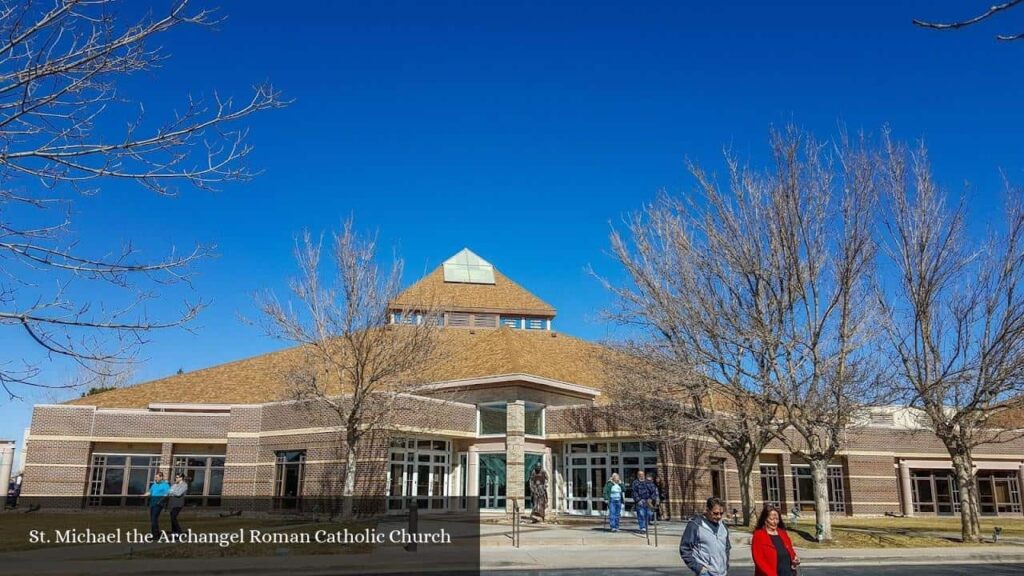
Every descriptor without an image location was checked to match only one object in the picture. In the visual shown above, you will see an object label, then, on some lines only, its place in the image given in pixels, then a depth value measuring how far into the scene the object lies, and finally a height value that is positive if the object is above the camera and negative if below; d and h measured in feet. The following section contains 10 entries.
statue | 79.25 -3.29
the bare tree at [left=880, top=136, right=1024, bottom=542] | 69.87 +9.64
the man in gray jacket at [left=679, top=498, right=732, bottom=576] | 24.93 -2.67
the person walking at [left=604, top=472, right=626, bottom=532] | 71.56 -3.48
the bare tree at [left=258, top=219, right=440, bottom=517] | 78.28 +10.96
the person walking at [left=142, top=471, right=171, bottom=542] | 57.88 -3.14
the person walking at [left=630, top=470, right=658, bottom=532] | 68.95 -3.22
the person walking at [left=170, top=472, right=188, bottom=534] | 58.85 -3.14
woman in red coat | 25.07 -2.82
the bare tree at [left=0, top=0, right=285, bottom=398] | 19.57 +9.68
